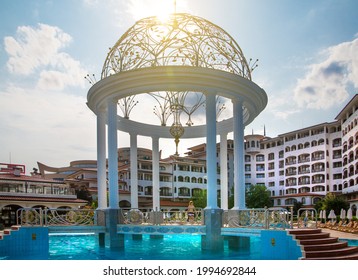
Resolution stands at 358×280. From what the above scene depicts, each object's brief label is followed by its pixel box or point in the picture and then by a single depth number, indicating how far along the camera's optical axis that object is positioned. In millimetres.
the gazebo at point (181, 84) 14930
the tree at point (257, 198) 60219
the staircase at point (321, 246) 11172
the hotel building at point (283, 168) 55947
